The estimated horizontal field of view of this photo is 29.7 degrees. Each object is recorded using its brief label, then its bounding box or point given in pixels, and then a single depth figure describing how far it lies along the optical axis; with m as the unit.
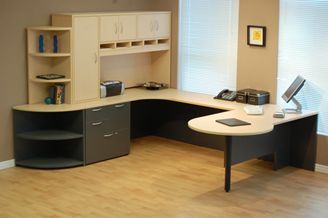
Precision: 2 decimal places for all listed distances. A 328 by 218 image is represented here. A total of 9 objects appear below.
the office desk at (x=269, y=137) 6.33
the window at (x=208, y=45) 8.02
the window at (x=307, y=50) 7.02
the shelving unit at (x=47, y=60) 7.23
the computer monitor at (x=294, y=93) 6.94
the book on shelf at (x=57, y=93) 7.36
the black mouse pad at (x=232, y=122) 6.45
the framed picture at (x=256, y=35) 7.50
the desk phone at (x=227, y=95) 7.76
